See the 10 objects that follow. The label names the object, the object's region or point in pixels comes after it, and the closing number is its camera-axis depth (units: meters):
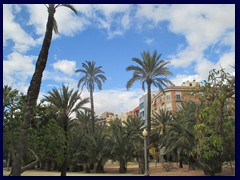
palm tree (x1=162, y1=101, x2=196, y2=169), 19.10
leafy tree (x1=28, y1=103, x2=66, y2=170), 14.25
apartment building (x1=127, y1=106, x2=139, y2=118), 62.71
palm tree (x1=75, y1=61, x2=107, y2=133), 28.78
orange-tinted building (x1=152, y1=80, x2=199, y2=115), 44.90
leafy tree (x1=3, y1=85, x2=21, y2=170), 11.51
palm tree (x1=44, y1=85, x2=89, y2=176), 18.06
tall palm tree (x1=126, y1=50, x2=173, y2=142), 21.08
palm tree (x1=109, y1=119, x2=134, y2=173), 22.25
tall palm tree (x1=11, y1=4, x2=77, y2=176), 7.73
